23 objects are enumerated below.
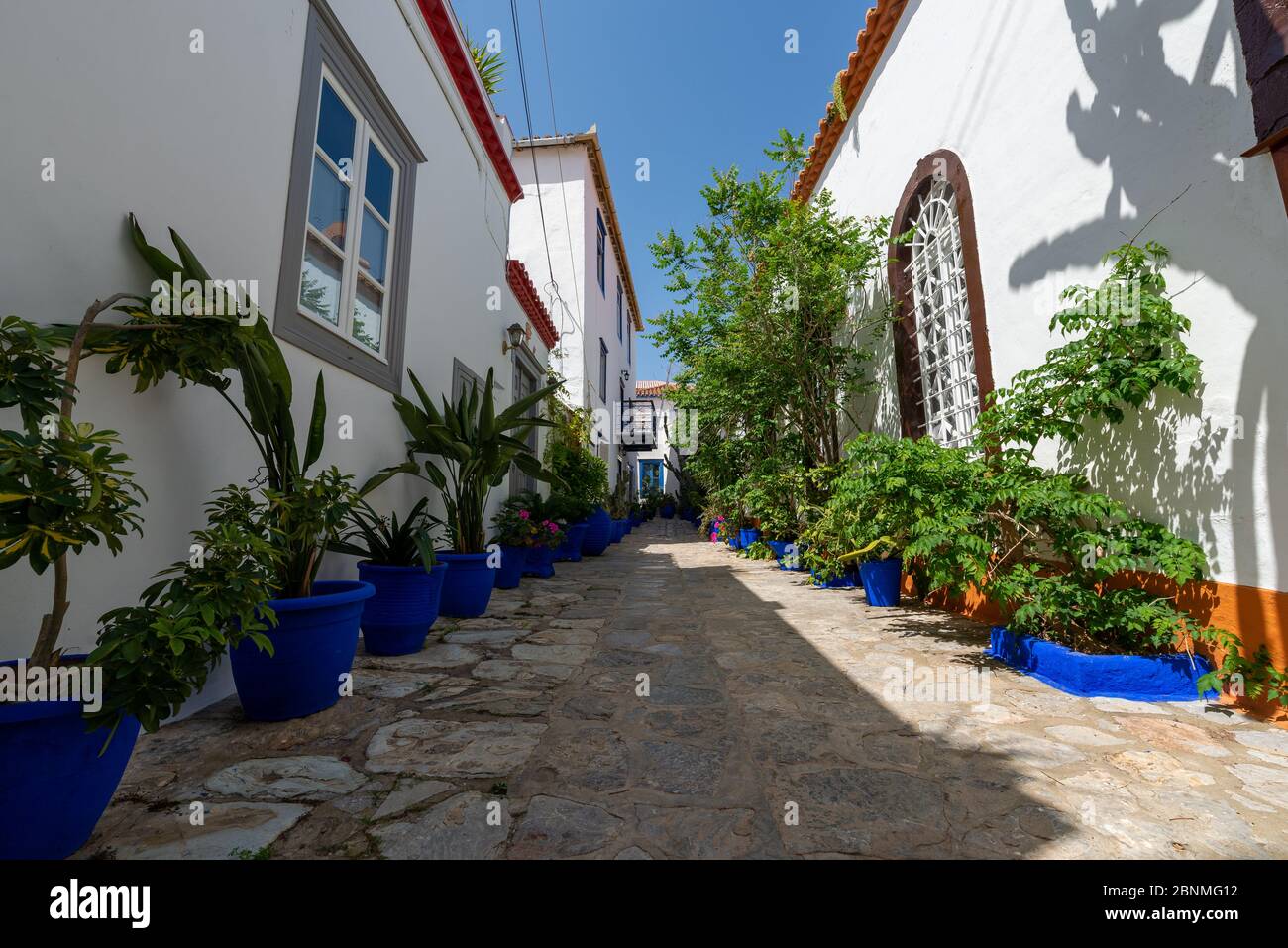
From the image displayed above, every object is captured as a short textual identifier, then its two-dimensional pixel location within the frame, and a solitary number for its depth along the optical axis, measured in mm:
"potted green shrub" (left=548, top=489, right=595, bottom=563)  5930
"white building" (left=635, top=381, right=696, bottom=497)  20031
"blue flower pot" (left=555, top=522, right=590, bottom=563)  7043
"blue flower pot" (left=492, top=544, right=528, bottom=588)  4852
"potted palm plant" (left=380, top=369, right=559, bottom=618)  3305
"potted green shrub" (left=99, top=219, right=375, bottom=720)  1499
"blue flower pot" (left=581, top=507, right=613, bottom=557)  7961
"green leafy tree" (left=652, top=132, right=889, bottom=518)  4949
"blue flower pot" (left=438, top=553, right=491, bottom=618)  3484
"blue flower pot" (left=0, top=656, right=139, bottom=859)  961
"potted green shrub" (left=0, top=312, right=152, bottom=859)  929
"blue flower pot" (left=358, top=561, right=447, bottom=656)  2635
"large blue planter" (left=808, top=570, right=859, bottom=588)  4980
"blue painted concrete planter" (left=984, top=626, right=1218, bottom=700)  2162
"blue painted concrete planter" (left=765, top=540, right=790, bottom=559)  6638
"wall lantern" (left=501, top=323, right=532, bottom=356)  6090
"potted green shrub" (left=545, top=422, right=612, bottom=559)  7129
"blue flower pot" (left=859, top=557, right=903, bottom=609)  4133
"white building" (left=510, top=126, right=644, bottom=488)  10047
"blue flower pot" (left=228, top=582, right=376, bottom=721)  1775
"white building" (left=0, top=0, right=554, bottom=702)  1446
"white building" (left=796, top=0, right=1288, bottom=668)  2027
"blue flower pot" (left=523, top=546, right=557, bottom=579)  5531
